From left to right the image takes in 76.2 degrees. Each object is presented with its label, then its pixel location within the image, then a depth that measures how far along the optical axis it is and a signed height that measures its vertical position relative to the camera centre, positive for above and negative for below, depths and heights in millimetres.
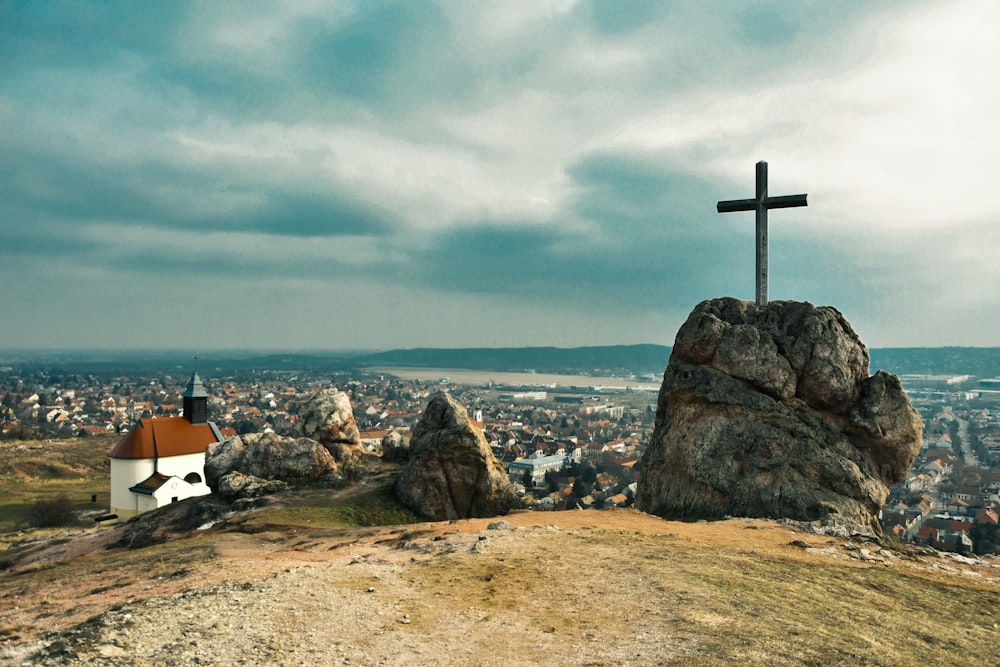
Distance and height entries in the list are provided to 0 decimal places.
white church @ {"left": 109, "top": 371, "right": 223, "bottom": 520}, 44938 -8697
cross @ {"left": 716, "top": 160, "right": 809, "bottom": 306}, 22141 +4899
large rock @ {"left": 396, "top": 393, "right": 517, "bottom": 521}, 24016 -5071
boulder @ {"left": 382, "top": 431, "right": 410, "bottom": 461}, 30953 -4944
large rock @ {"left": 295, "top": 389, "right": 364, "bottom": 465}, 30234 -3774
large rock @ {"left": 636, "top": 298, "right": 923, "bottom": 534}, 18234 -2360
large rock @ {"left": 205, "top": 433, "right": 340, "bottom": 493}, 26625 -4905
